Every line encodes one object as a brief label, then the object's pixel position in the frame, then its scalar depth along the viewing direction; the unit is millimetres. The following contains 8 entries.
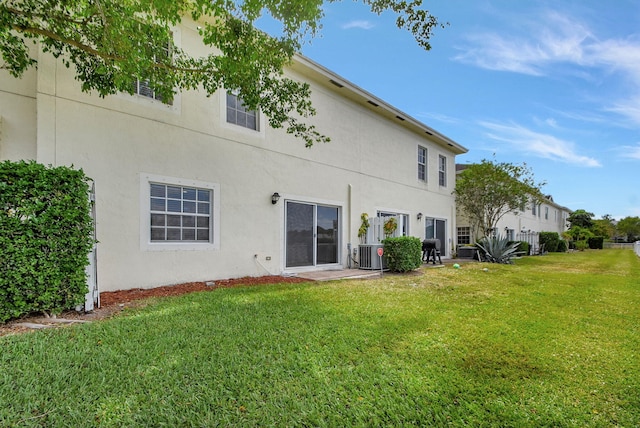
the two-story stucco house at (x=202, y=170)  6254
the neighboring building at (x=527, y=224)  20469
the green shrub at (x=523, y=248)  20520
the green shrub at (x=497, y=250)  13877
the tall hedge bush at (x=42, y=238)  4180
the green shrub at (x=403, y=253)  9836
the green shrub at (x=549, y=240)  26484
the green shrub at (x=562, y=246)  27353
